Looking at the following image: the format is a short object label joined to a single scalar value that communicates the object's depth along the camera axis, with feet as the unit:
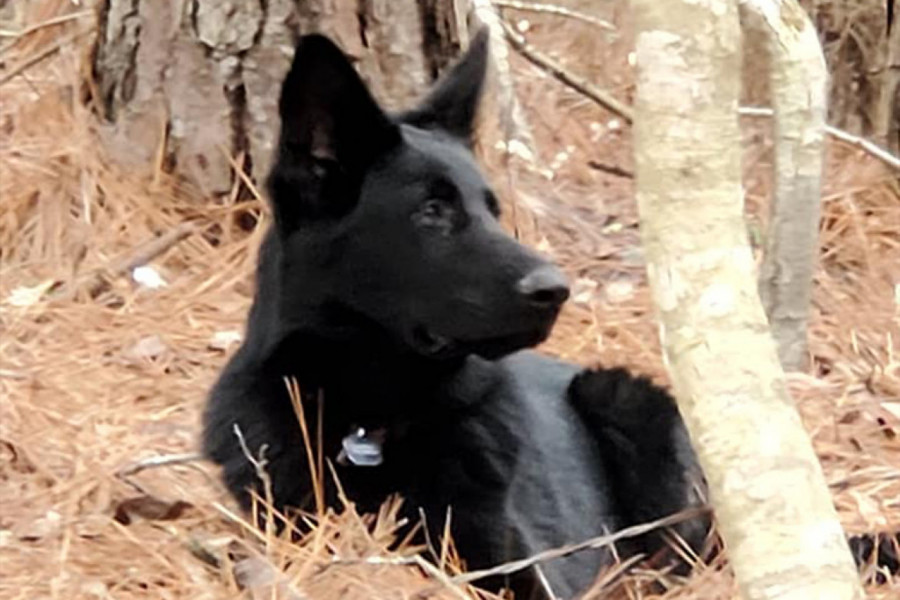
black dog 27.27
